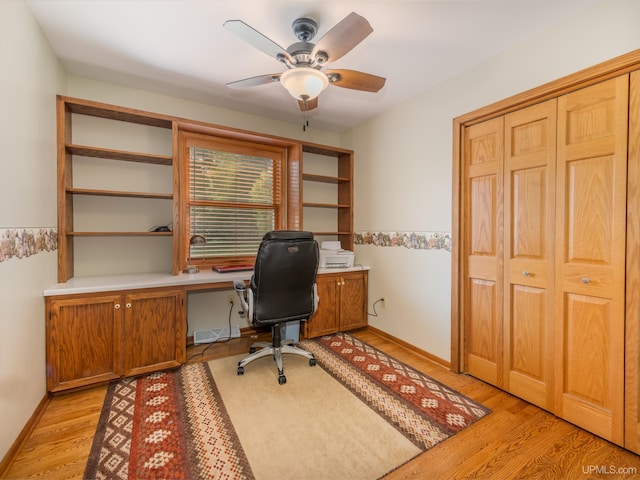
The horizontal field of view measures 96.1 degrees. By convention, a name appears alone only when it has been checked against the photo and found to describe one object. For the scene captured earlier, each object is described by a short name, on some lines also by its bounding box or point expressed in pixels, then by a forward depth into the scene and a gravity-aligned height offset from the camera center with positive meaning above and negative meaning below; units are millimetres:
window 2947 +436
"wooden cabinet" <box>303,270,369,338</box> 3033 -753
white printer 3170 -224
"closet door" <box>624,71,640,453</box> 1492 -240
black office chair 2082 -388
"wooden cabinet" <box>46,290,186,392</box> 1955 -732
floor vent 2905 -1026
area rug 1415 -1120
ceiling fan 1434 +1023
